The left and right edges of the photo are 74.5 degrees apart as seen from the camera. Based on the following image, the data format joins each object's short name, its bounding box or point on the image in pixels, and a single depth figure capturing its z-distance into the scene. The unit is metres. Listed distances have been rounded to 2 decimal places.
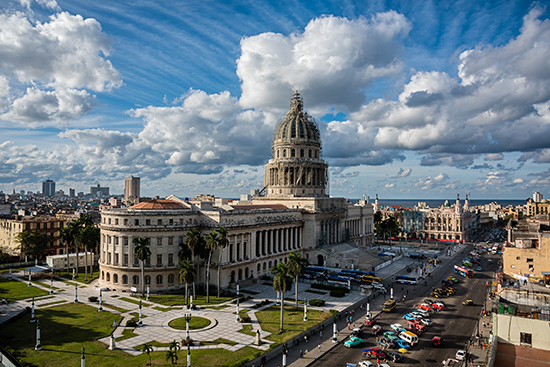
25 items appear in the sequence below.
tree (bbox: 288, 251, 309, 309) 62.41
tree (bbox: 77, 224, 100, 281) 89.81
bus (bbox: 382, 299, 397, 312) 67.06
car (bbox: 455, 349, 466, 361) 46.59
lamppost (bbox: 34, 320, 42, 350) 48.38
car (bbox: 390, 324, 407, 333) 56.29
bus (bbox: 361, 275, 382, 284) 88.56
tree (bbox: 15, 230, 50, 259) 105.47
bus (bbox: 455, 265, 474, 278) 101.12
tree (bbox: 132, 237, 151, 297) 68.88
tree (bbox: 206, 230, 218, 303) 69.31
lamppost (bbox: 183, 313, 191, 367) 42.78
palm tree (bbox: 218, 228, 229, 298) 70.69
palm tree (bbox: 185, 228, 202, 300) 70.12
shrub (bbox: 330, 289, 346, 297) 76.44
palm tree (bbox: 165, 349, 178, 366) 41.25
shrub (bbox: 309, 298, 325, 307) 69.75
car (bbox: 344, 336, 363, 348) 51.28
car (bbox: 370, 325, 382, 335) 55.66
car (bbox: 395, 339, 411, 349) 50.23
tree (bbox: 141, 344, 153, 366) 43.32
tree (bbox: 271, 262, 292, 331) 58.28
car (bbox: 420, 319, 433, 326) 58.74
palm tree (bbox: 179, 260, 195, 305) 65.62
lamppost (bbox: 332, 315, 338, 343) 53.20
